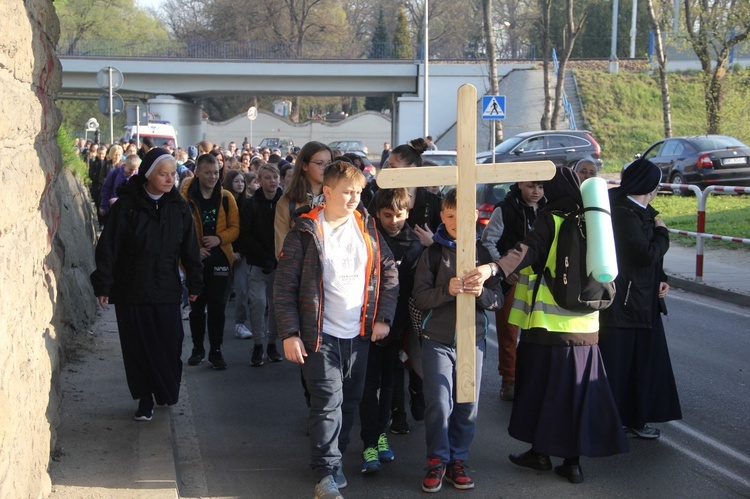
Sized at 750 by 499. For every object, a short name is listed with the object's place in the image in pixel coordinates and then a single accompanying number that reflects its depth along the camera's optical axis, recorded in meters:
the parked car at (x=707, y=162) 24.30
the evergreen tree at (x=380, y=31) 83.88
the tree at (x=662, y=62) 29.42
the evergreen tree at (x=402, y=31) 77.38
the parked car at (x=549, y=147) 28.52
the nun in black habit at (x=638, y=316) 5.93
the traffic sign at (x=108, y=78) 16.97
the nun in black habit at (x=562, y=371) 5.33
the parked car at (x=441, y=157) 20.89
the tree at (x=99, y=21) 74.12
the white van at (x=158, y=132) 31.55
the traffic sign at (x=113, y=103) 17.12
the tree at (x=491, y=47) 36.81
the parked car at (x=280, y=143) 62.31
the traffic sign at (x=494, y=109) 25.56
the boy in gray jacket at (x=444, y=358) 5.29
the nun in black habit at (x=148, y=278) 6.39
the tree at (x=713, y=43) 26.81
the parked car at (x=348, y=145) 54.51
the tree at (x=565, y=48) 37.50
